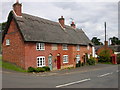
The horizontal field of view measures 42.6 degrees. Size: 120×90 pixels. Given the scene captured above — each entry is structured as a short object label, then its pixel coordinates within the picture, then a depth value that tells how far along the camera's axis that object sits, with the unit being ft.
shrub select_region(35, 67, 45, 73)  68.03
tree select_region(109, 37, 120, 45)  391.30
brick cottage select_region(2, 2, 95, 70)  70.85
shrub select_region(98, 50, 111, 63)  145.27
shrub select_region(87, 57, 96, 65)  118.52
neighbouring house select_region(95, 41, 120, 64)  144.15
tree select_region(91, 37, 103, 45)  412.36
